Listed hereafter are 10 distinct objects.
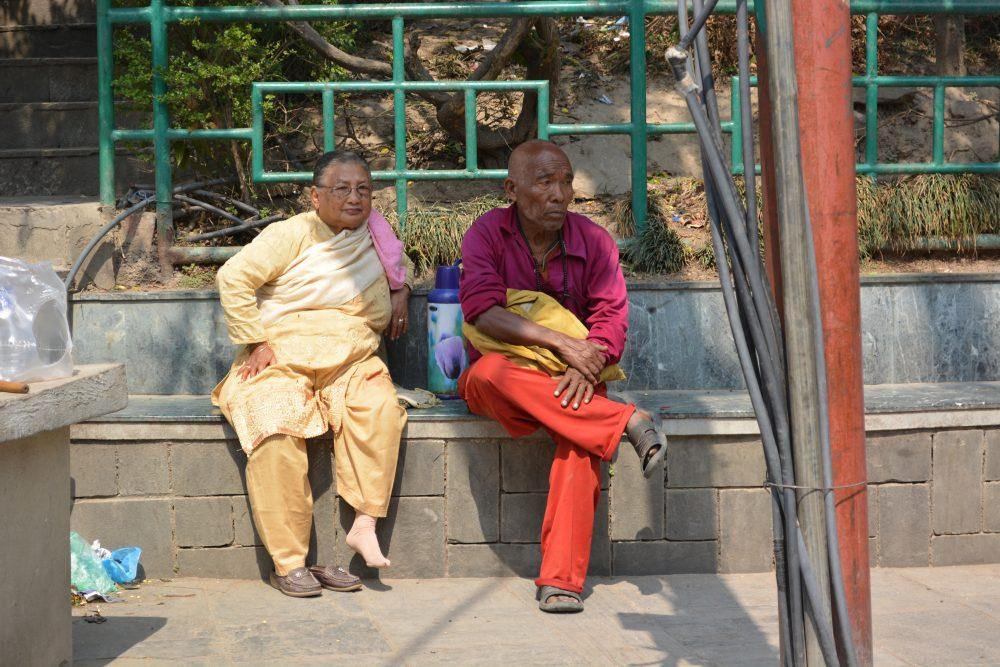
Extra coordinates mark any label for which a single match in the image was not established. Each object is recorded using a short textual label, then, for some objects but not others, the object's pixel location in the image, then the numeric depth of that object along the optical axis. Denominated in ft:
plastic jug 16.94
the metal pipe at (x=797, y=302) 7.66
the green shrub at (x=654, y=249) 19.40
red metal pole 7.77
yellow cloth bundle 14.88
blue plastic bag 14.70
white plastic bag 10.58
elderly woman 14.61
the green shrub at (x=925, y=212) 19.77
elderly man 14.26
